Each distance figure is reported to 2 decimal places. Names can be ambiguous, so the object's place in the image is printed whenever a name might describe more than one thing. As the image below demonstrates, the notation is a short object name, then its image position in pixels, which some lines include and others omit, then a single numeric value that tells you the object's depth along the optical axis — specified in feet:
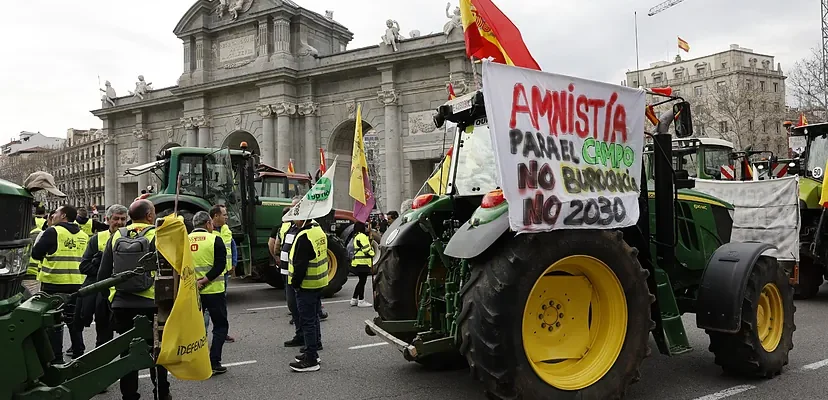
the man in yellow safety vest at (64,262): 22.67
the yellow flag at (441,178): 19.85
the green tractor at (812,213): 31.86
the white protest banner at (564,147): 13.05
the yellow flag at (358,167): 31.81
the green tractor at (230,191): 37.60
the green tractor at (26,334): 10.07
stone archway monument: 88.07
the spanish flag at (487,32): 19.63
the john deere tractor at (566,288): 13.41
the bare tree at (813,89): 85.76
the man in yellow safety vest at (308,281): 20.72
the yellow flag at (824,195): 29.78
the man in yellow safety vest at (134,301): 15.87
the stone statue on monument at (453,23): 83.35
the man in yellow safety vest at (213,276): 21.01
